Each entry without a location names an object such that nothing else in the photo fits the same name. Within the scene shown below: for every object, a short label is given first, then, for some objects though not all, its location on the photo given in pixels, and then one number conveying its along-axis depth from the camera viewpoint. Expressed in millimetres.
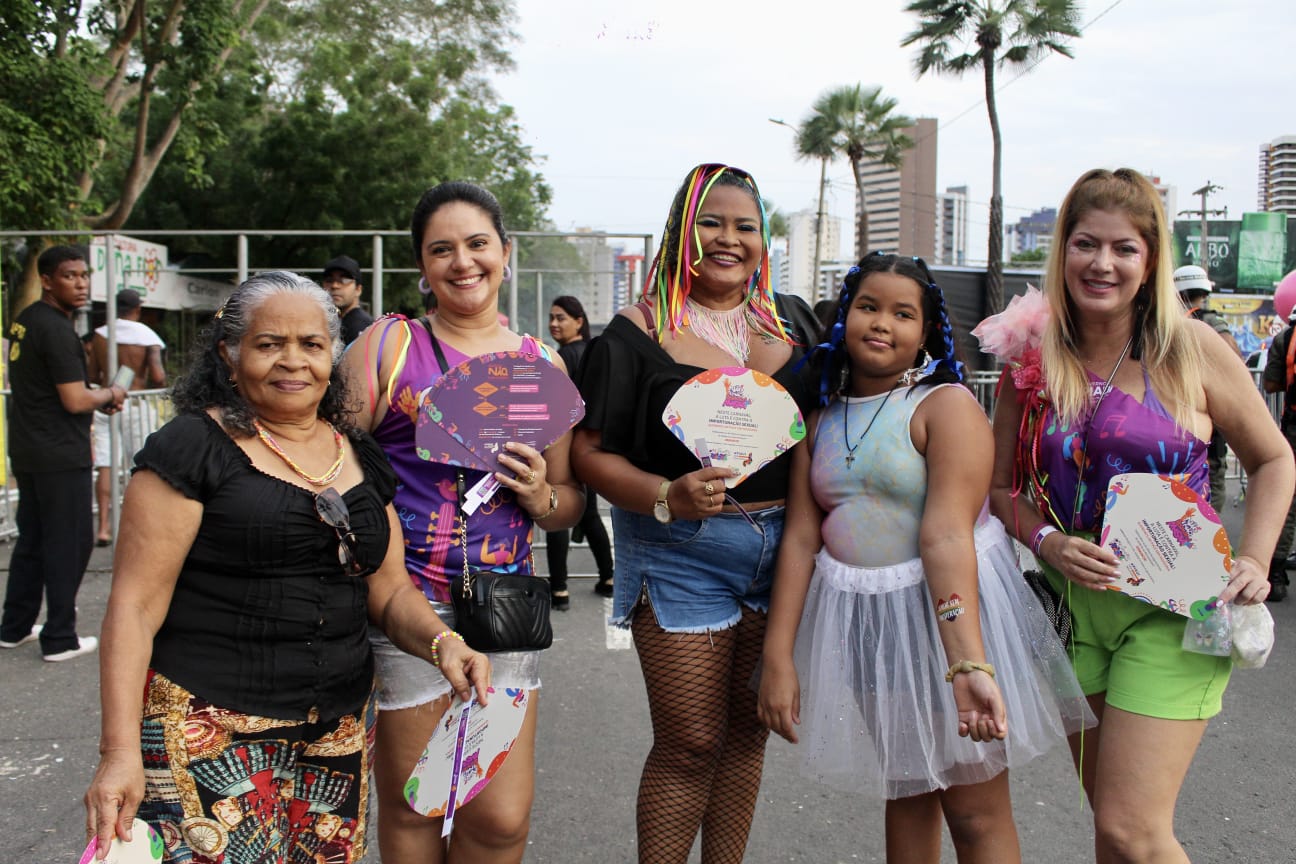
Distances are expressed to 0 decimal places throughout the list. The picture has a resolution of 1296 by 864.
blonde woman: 2158
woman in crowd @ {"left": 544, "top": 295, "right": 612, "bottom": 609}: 5977
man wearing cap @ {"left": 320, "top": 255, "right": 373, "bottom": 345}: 6078
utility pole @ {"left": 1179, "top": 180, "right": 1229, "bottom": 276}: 27886
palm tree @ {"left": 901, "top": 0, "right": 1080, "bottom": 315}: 21594
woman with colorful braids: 2455
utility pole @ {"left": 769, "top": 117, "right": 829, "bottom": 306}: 31681
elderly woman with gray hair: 1849
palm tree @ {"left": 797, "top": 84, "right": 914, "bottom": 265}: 32250
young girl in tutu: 2191
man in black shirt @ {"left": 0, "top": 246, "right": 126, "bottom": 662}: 4906
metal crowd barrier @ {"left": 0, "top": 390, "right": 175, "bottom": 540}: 7266
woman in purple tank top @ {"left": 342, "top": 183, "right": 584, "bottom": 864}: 2268
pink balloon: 7585
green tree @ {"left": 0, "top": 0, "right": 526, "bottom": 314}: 10672
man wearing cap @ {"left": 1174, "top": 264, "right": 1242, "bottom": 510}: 6828
